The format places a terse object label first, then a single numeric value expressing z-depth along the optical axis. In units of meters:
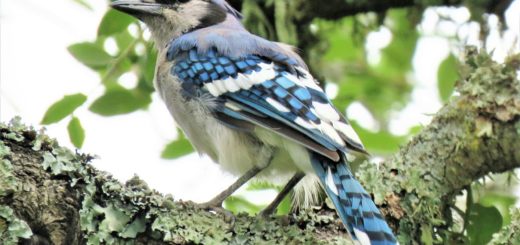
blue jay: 6.21
